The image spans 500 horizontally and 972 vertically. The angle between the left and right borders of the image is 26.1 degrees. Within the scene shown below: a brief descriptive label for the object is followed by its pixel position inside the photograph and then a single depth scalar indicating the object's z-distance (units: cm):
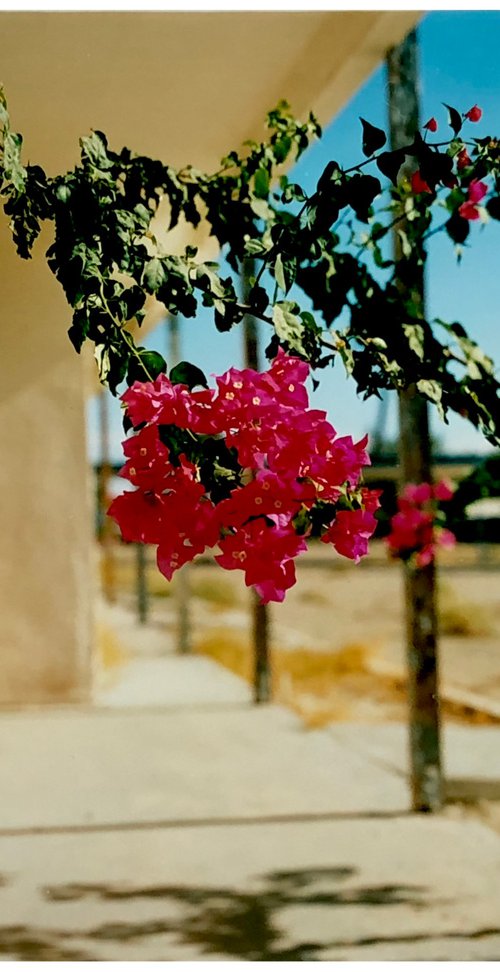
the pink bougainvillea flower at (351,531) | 159
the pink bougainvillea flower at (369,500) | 162
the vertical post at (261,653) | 580
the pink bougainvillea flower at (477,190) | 249
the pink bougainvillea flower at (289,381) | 154
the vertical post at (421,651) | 361
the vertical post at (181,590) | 778
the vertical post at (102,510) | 1010
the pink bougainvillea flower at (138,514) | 149
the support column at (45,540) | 562
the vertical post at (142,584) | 1026
